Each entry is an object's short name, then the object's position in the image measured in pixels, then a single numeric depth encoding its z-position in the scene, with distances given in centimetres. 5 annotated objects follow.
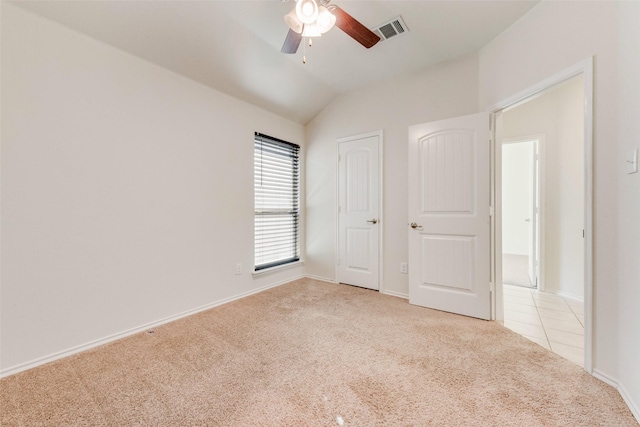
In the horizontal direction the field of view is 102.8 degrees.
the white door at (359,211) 344
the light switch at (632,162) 137
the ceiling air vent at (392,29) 232
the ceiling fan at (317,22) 157
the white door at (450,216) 252
